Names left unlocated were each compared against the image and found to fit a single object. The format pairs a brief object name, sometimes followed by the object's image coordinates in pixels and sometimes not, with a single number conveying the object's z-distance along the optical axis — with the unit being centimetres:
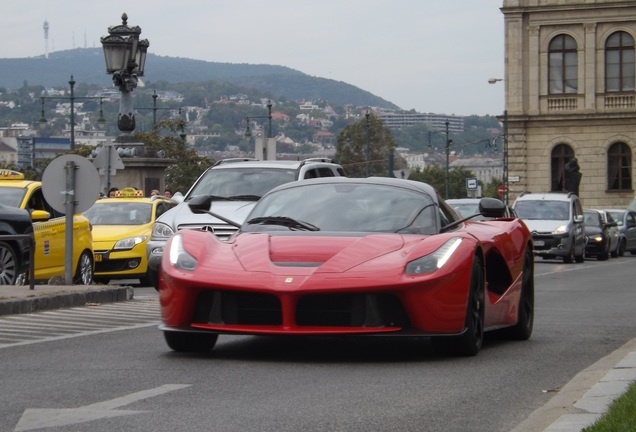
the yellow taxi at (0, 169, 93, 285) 2081
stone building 8106
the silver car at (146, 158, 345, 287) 2139
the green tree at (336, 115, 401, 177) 13625
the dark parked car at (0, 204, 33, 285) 1919
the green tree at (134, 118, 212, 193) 9025
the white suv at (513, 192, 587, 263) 3838
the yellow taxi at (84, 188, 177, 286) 2500
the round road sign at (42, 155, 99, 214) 1862
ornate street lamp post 3503
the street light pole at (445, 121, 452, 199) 9474
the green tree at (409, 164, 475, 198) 17812
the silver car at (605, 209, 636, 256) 5019
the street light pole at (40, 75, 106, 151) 6314
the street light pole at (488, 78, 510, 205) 8025
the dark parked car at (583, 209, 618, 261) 4488
